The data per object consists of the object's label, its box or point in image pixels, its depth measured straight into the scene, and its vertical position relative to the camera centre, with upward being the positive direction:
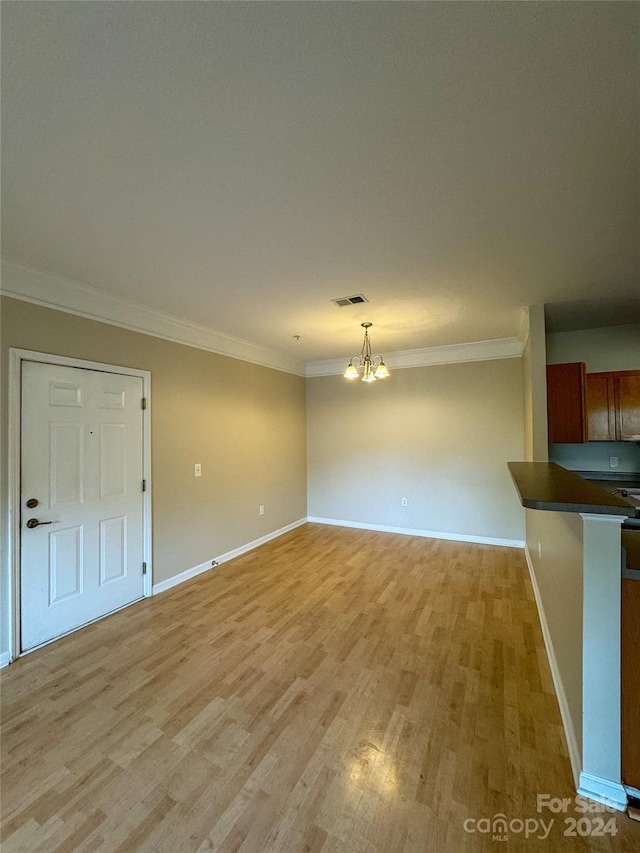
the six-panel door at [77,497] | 2.45 -0.52
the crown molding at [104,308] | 2.38 +1.06
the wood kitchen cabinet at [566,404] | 3.31 +0.26
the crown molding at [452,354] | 4.49 +1.09
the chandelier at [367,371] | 3.62 +0.65
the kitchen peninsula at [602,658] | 1.39 -0.95
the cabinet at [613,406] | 3.50 +0.25
